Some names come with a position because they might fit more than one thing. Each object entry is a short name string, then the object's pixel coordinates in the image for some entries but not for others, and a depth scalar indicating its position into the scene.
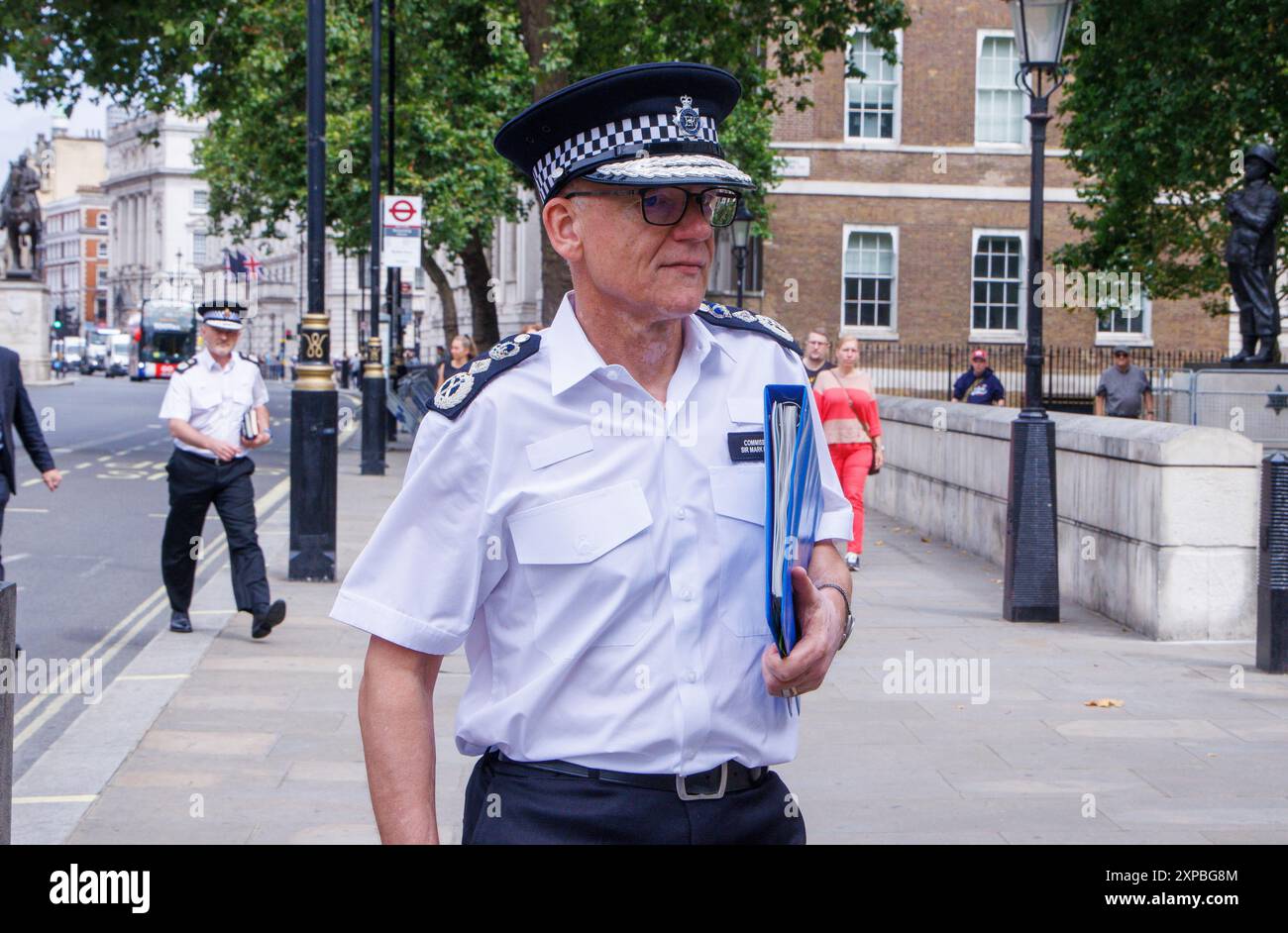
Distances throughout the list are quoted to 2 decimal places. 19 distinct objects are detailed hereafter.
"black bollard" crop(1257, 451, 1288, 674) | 8.57
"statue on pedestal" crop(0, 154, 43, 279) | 56.84
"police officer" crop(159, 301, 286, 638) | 9.86
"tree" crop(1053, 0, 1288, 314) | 23.05
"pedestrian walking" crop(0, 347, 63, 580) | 9.33
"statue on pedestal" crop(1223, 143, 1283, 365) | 17.88
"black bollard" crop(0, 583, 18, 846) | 3.05
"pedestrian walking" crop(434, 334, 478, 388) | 23.06
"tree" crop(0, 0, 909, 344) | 24.45
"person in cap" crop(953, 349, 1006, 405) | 20.86
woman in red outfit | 13.33
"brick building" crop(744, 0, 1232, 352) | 38.50
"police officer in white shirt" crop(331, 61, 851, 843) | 2.38
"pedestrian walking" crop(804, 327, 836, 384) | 14.77
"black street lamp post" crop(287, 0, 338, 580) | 12.08
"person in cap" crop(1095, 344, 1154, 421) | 20.66
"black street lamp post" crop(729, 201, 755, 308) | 27.23
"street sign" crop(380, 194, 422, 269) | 22.89
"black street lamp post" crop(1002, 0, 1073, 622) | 10.72
